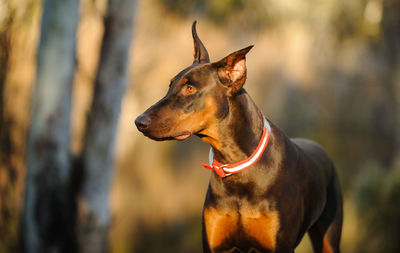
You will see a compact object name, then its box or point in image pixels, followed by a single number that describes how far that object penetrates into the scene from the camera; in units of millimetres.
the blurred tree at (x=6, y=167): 6484
